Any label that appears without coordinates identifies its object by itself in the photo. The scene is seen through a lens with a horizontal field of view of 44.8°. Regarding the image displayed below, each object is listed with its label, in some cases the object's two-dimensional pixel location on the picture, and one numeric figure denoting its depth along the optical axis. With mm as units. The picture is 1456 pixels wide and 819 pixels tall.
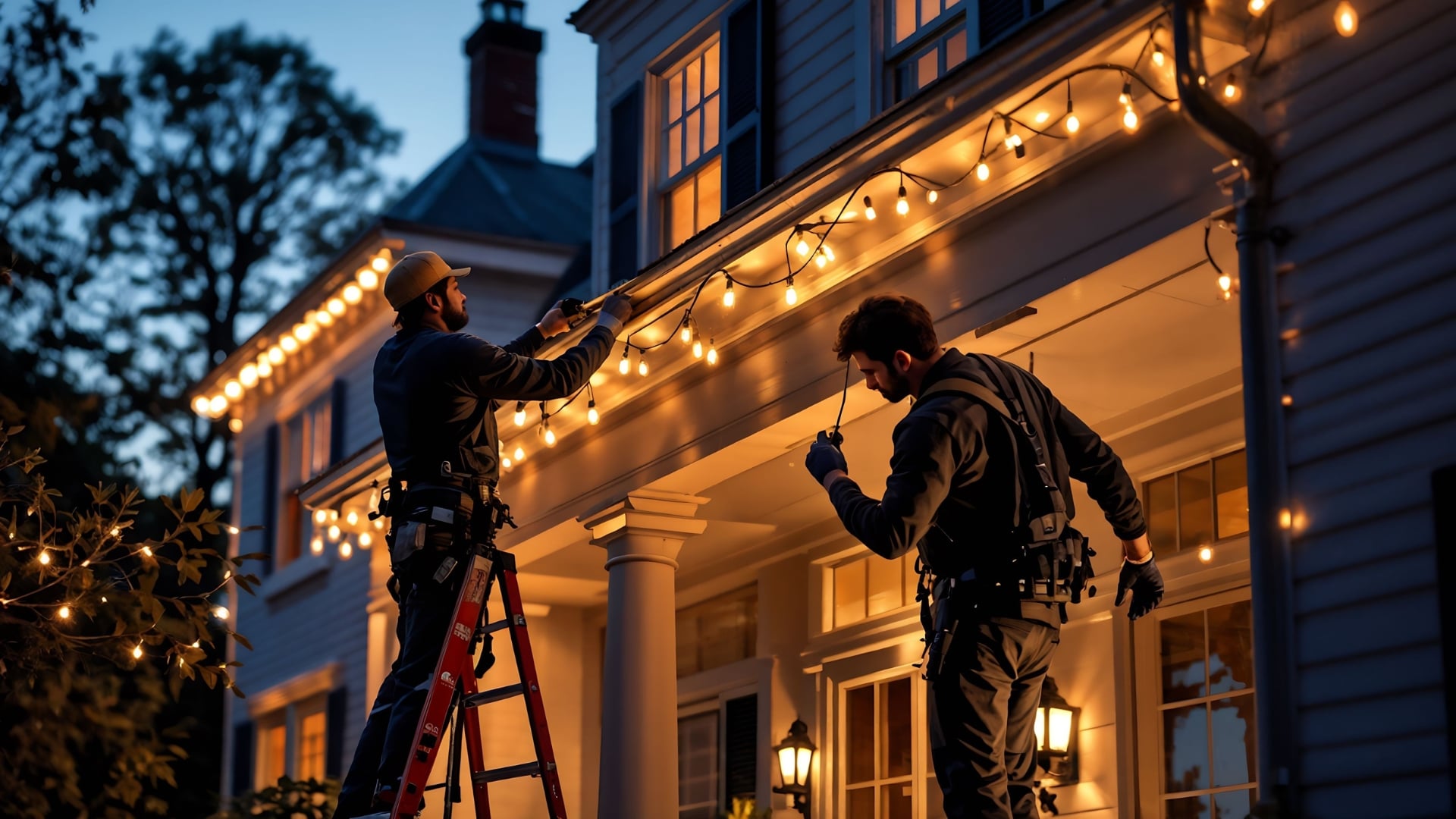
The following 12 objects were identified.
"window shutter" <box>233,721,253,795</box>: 15750
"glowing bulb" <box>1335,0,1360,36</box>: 5223
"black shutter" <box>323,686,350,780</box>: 13719
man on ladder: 5512
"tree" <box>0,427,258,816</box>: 6473
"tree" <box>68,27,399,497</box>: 25359
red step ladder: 5207
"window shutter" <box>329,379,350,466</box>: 14797
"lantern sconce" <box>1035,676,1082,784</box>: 8023
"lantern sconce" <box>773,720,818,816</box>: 10055
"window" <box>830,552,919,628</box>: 9742
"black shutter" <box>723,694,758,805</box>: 10836
